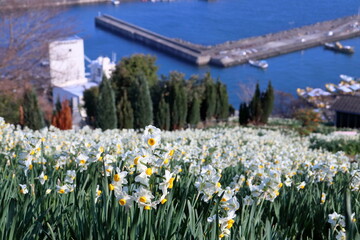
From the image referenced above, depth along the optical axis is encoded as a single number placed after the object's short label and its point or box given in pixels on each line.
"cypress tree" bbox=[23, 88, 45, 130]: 14.17
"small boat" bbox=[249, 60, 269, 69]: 49.14
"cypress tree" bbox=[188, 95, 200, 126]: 19.73
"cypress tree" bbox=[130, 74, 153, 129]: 17.05
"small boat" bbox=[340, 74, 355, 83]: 46.75
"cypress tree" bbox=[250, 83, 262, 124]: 19.05
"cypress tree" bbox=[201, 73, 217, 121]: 21.33
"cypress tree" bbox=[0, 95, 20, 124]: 15.45
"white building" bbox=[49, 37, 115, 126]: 26.69
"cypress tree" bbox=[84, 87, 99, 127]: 23.73
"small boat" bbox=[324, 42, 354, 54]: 55.41
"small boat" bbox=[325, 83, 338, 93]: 43.89
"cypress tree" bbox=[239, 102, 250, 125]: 19.00
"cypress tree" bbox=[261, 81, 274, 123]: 19.36
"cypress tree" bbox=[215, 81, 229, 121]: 21.83
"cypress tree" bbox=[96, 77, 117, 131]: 15.78
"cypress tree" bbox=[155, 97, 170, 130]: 17.89
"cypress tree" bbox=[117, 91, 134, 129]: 16.67
